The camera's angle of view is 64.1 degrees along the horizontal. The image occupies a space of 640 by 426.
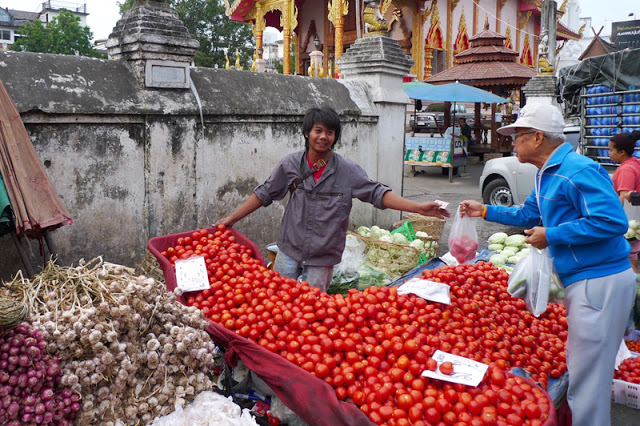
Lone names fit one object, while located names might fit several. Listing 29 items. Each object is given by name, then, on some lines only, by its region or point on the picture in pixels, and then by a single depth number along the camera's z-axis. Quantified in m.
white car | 9.59
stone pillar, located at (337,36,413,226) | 6.73
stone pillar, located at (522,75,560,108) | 14.10
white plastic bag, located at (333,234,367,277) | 5.20
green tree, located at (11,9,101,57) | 43.06
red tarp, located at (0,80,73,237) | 2.89
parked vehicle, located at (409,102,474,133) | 18.92
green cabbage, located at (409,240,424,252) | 6.04
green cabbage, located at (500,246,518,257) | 6.37
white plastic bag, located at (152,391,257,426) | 2.68
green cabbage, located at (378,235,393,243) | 5.91
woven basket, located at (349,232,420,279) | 5.45
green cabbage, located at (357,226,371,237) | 6.28
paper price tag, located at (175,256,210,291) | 3.49
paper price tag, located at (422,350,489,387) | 2.53
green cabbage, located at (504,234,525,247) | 6.71
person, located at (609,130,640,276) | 5.61
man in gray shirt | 3.74
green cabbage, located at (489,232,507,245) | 7.01
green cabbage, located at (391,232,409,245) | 6.04
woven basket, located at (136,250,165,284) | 4.02
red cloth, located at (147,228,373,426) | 2.58
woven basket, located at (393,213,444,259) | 6.14
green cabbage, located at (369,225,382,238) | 6.28
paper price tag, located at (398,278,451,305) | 3.38
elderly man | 2.64
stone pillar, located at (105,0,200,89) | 4.32
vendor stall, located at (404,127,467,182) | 14.78
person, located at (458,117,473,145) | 17.36
